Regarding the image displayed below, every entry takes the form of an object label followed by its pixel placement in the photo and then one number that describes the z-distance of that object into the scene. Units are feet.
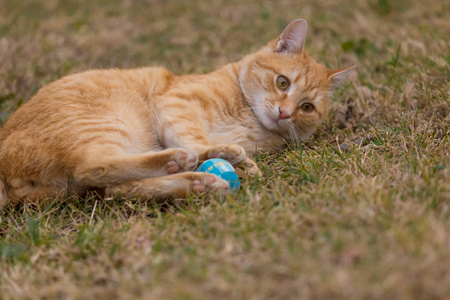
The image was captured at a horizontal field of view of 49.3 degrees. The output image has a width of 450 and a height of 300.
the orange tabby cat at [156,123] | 9.37
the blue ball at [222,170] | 9.50
